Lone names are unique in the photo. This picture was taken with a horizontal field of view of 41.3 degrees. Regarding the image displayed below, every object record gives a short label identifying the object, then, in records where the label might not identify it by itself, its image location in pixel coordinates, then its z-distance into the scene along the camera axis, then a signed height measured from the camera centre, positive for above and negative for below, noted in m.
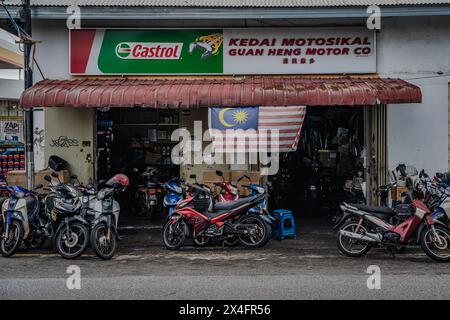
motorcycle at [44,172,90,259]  10.09 -1.09
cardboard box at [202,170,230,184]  13.04 -0.45
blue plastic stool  12.16 -1.43
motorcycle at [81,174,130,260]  10.08 -0.99
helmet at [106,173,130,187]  10.88 -0.43
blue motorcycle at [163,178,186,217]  11.82 -0.75
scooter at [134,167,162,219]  14.62 -0.96
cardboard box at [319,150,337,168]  16.25 -0.08
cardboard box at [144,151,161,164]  16.62 -0.01
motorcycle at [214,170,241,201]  12.00 -0.72
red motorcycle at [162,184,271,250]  11.02 -1.24
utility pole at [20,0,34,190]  12.02 +0.84
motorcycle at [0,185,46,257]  10.39 -1.08
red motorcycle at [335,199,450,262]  9.83 -1.33
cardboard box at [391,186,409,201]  12.28 -0.78
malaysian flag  12.12 +0.60
